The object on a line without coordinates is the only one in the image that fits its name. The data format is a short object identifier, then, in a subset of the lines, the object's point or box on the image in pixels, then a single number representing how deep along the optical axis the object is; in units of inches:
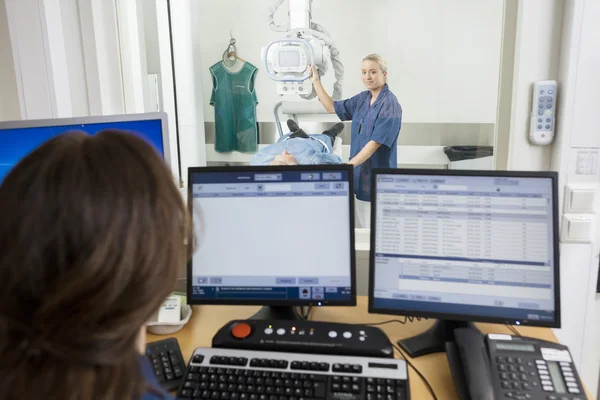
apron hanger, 74.1
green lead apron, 75.2
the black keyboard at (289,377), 36.6
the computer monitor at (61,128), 48.4
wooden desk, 40.4
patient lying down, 75.2
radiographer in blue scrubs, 71.9
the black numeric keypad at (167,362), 40.2
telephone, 35.8
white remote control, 63.4
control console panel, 41.2
